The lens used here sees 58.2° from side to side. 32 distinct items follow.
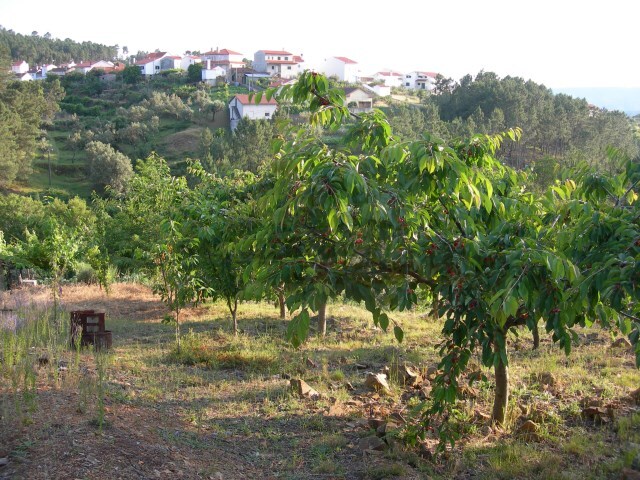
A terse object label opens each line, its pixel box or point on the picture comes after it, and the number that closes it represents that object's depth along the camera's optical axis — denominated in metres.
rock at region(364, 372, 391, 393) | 6.85
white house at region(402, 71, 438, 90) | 104.75
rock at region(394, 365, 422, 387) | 7.18
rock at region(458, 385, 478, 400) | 6.67
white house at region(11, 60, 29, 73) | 96.12
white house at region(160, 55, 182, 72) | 93.12
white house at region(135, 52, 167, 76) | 89.25
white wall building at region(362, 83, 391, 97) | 81.88
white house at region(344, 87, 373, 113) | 66.81
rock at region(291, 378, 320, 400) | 6.57
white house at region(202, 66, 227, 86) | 81.94
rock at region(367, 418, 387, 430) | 5.59
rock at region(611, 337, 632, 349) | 9.41
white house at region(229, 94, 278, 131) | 59.02
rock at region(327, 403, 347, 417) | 6.12
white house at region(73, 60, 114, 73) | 93.56
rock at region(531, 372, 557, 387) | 7.17
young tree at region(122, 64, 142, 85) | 79.75
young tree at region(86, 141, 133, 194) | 45.12
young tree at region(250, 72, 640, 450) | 3.49
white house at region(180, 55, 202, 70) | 96.23
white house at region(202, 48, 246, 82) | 86.38
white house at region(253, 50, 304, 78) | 92.81
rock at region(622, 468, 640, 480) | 4.38
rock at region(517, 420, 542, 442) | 5.53
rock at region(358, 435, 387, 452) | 5.18
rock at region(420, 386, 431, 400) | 6.60
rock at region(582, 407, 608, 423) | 6.03
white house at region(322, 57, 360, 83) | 94.56
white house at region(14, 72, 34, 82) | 87.36
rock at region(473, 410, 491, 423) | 5.90
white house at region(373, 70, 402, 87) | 102.64
